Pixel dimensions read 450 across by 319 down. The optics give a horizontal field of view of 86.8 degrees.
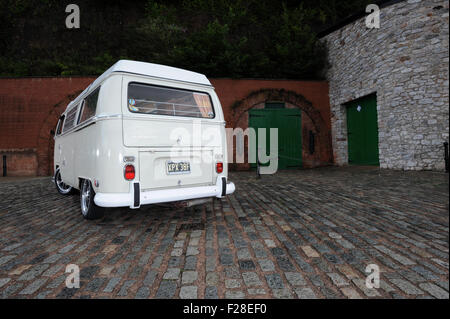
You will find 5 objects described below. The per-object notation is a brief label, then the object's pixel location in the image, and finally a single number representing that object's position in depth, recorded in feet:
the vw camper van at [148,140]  9.75
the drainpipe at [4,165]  33.78
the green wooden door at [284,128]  38.37
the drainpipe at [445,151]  24.87
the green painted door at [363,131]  33.09
